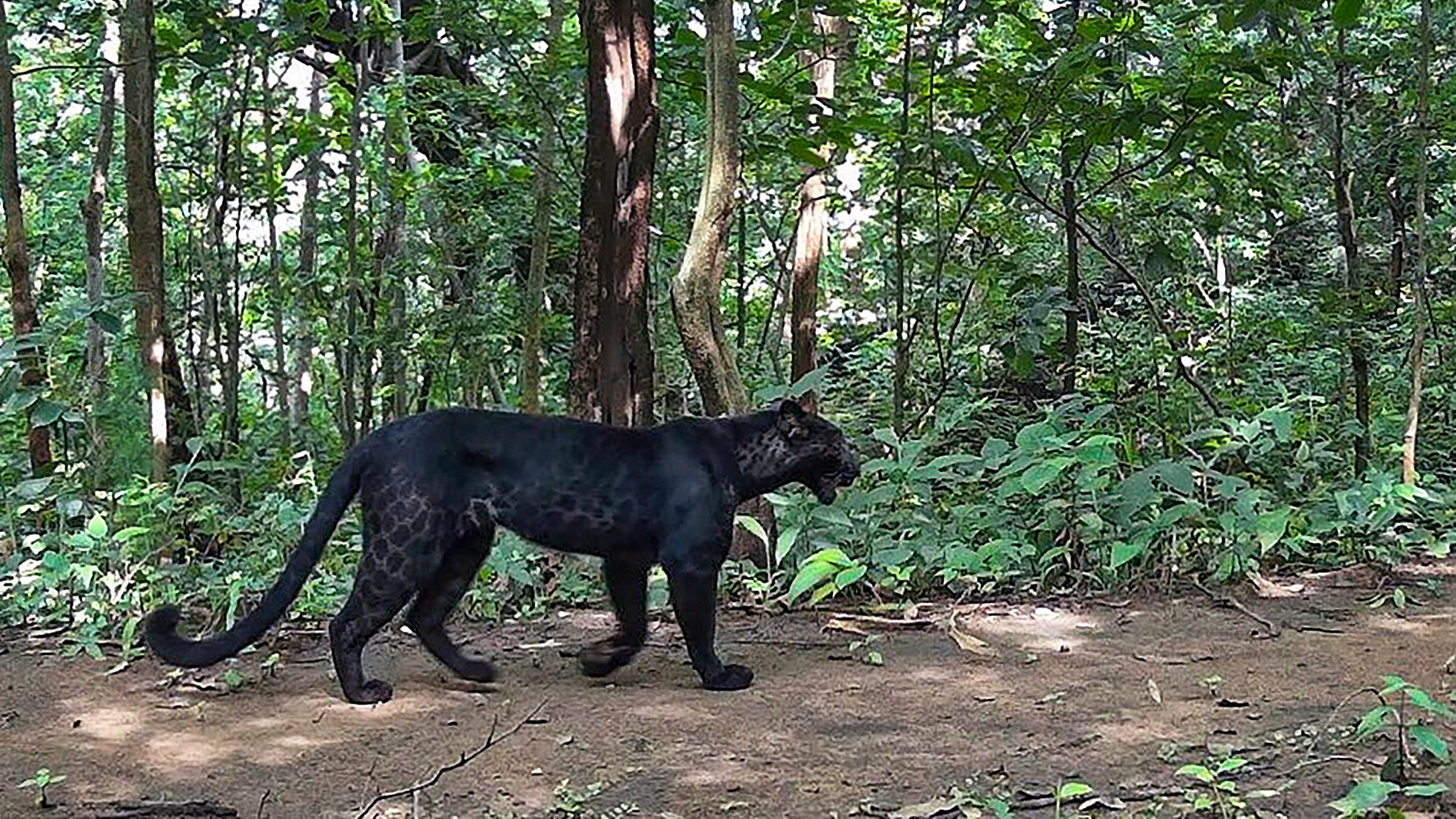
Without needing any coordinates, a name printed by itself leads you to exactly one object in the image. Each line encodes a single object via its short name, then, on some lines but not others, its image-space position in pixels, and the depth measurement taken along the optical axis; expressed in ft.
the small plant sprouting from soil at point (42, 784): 12.73
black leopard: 16.38
